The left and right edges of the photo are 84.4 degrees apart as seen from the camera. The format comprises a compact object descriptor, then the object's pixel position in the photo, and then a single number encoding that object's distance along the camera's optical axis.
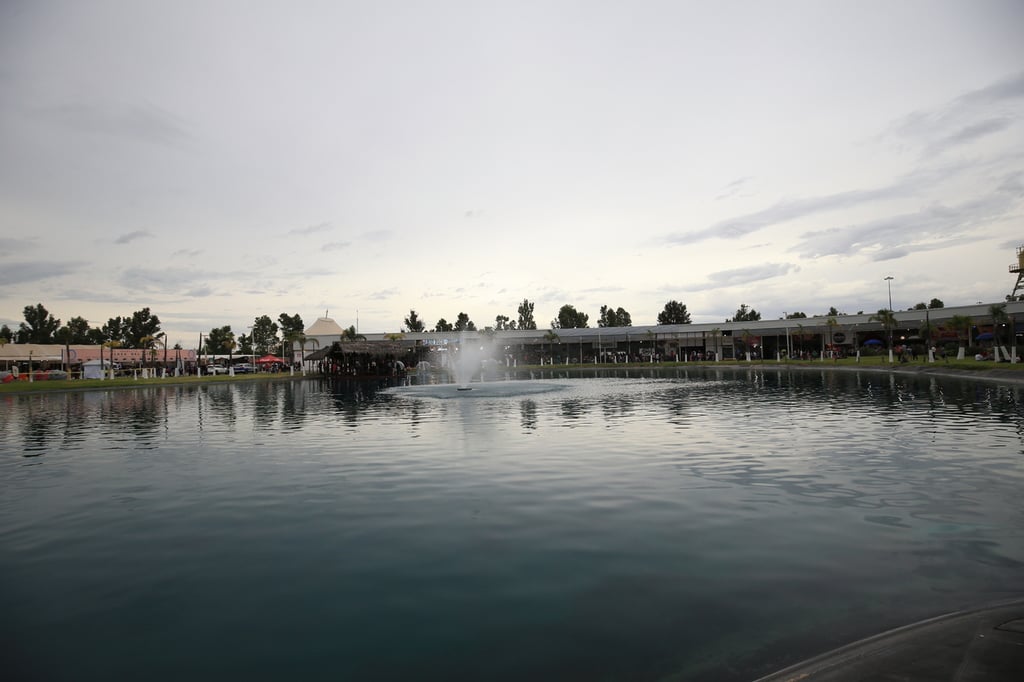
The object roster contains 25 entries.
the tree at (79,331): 131.50
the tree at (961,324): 61.53
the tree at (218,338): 138.88
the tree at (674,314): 162.38
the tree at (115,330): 134.69
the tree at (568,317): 149.75
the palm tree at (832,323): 84.00
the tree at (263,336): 141.62
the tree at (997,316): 45.11
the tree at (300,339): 98.17
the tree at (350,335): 108.12
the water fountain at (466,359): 96.06
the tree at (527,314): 167.25
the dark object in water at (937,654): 4.02
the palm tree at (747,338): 93.06
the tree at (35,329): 122.62
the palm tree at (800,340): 83.56
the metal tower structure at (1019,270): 73.81
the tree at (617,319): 155.88
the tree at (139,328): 135.38
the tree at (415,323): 152.75
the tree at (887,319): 70.32
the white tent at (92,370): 69.31
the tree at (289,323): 143.62
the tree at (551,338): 100.31
